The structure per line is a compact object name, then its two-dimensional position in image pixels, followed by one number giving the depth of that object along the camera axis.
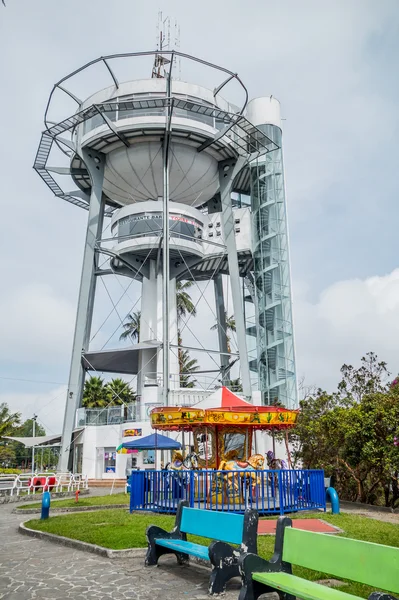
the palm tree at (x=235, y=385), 38.90
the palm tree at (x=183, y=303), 53.38
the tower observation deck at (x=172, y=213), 35.09
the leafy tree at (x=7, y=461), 72.31
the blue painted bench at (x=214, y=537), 6.44
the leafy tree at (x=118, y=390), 53.84
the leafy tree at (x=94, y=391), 53.88
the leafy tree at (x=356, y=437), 16.78
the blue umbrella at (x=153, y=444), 24.44
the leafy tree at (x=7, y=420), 47.89
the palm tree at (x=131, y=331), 55.12
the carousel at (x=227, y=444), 13.62
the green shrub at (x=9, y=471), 55.11
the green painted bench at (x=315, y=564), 4.46
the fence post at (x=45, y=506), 14.41
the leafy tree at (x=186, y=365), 50.31
